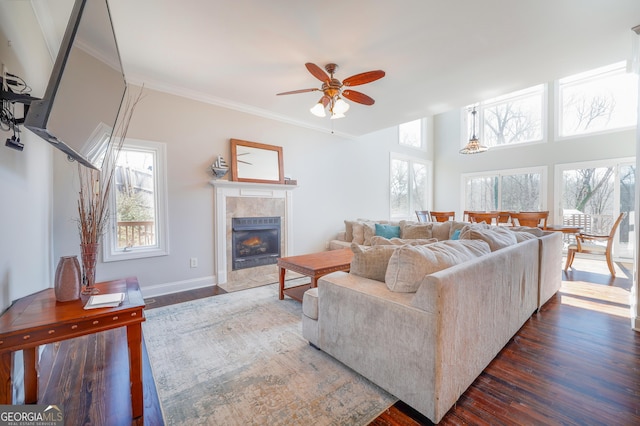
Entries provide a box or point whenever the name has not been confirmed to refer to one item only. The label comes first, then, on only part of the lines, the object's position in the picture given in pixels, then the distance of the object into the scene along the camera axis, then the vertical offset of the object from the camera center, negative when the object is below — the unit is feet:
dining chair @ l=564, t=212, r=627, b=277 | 12.83 -2.15
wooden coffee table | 9.13 -2.12
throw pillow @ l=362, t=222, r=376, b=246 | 15.56 -1.42
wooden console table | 3.65 -1.83
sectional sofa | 4.33 -2.11
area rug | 4.72 -3.72
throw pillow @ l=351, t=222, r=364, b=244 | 15.84 -1.52
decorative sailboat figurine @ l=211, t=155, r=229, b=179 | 11.93 +1.85
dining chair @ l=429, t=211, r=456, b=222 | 18.53 -0.58
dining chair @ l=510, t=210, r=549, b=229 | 14.23 -0.65
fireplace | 13.10 -1.77
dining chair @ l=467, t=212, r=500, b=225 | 16.35 -0.60
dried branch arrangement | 5.70 +1.07
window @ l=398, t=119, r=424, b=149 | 22.63 +6.55
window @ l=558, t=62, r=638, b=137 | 16.10 +6.95
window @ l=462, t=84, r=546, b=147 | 19.63 +7.14
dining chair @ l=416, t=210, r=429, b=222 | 19.69 -0.66
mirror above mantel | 12.95 +2.42
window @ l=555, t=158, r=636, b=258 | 16.20 +0.70
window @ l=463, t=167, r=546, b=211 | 19.65 +1.36
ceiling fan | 8.05 +4.11
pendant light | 16.65 +3.88
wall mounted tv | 3.92 +2.35
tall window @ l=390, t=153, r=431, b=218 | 22.21 +2.04
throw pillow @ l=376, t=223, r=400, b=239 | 15.29 -1.40
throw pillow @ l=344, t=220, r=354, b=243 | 16.83 -1.52
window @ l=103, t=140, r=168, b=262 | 10.14 +0.15
